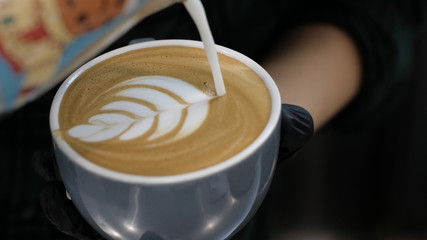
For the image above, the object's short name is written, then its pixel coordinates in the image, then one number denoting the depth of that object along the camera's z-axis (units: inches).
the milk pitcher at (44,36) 15.7
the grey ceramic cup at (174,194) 17.2
